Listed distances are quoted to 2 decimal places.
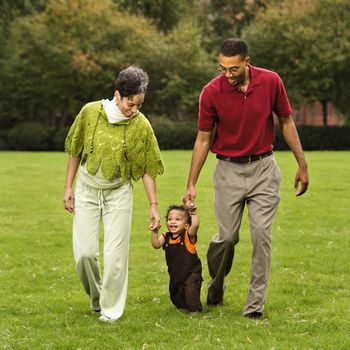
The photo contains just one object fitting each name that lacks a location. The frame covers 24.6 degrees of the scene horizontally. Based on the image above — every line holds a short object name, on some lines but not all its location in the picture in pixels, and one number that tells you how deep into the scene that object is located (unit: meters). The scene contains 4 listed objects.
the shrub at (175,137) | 41.16
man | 6.55
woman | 6.50
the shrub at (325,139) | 42.25
